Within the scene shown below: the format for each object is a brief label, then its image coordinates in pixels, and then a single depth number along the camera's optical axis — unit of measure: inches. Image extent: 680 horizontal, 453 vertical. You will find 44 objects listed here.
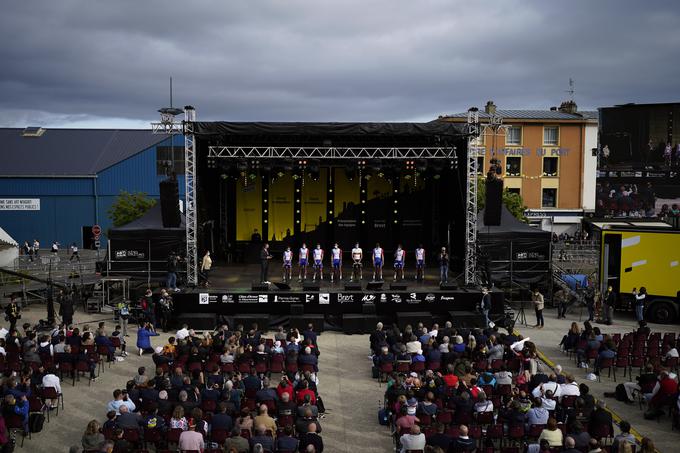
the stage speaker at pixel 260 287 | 816.4
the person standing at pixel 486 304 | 790.5
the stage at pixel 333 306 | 799.1
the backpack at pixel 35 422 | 461.1
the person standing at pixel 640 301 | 812.0
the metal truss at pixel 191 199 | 833.5
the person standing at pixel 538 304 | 805.2
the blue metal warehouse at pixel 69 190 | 1727.4
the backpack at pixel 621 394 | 538.3
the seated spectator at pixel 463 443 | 370.0
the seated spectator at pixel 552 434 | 383.6
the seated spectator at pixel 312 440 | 381.7
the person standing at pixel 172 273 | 853.3
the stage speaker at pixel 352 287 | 828.0
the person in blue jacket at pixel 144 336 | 675.4
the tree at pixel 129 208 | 1430.9
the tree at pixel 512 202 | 1487.0
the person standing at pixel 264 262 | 868.6
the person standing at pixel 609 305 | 821.9
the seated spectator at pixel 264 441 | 374.0
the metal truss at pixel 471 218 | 862.5
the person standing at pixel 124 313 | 754.8
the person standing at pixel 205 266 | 872.3
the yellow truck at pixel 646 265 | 823.7
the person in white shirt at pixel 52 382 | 497.7
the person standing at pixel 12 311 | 758.1
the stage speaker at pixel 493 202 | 877.2
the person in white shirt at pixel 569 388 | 466.0
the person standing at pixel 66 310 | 762.2
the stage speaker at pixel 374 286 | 823.1
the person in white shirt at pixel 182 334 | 632.7
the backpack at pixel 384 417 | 486.9
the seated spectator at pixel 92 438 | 369.7
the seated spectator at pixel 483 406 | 438.9
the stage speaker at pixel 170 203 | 879.1
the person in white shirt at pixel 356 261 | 914.7
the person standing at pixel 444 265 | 881.5
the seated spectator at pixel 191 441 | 379.6
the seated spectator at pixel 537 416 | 423.5
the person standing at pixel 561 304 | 872.9
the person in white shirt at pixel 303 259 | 893.2
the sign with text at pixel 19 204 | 1724.9
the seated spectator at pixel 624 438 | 359.7
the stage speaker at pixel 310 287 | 823.7
